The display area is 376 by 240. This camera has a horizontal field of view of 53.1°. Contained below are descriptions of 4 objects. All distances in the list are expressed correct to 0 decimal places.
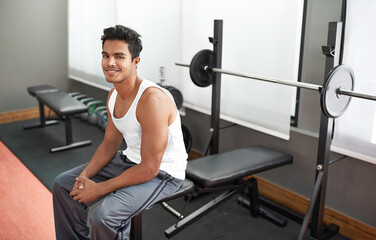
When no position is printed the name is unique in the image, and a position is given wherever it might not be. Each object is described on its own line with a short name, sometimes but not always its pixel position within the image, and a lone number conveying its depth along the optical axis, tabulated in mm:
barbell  1619
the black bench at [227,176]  1853
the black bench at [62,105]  3277
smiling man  1552
